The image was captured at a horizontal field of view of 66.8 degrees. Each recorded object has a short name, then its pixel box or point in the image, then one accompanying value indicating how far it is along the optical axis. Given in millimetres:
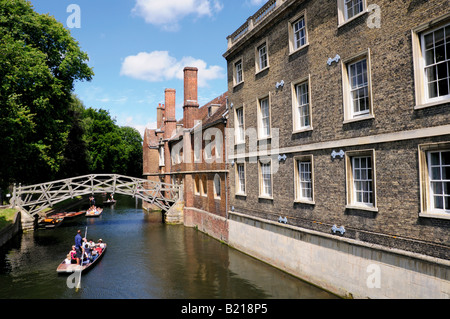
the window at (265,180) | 15963
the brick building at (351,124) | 8516
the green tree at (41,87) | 21578
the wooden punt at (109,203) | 47025
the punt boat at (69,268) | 15433
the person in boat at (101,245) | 19727
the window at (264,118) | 16172
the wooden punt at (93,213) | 34594
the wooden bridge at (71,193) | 26719
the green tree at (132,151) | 67500
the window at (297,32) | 13312
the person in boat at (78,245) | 16594
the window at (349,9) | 10634
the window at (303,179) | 13203
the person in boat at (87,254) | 16922
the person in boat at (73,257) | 16316
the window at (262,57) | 16100
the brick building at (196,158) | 22000
